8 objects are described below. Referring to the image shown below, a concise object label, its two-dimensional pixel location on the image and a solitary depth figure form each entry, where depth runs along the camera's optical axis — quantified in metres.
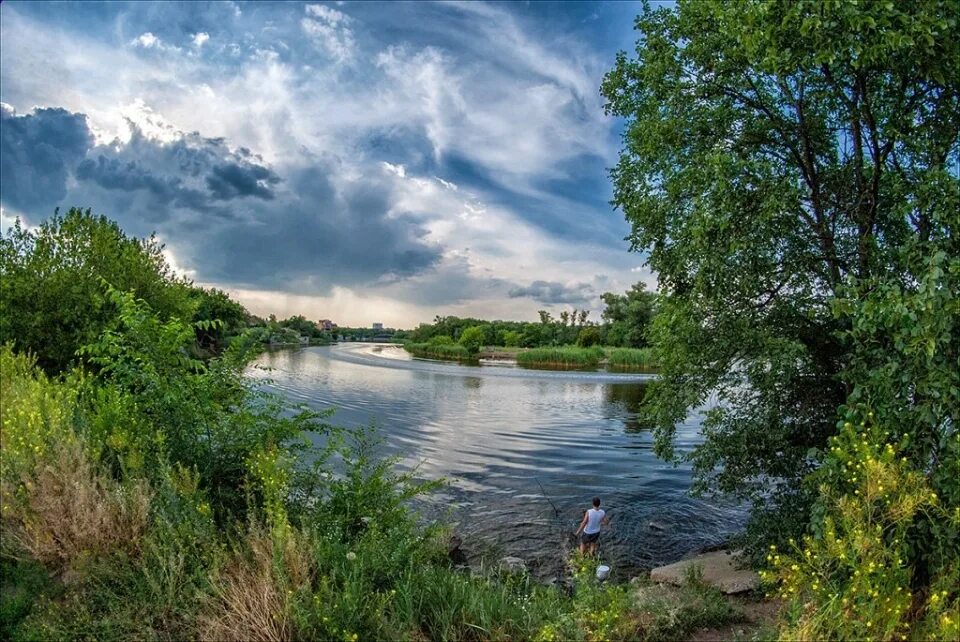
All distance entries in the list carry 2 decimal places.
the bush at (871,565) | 4.18
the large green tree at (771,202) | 6.53
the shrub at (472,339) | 102.89
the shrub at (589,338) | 98.50
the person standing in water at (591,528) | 12.34
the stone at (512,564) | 11.04
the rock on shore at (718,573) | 8.83
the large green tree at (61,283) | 20.30
